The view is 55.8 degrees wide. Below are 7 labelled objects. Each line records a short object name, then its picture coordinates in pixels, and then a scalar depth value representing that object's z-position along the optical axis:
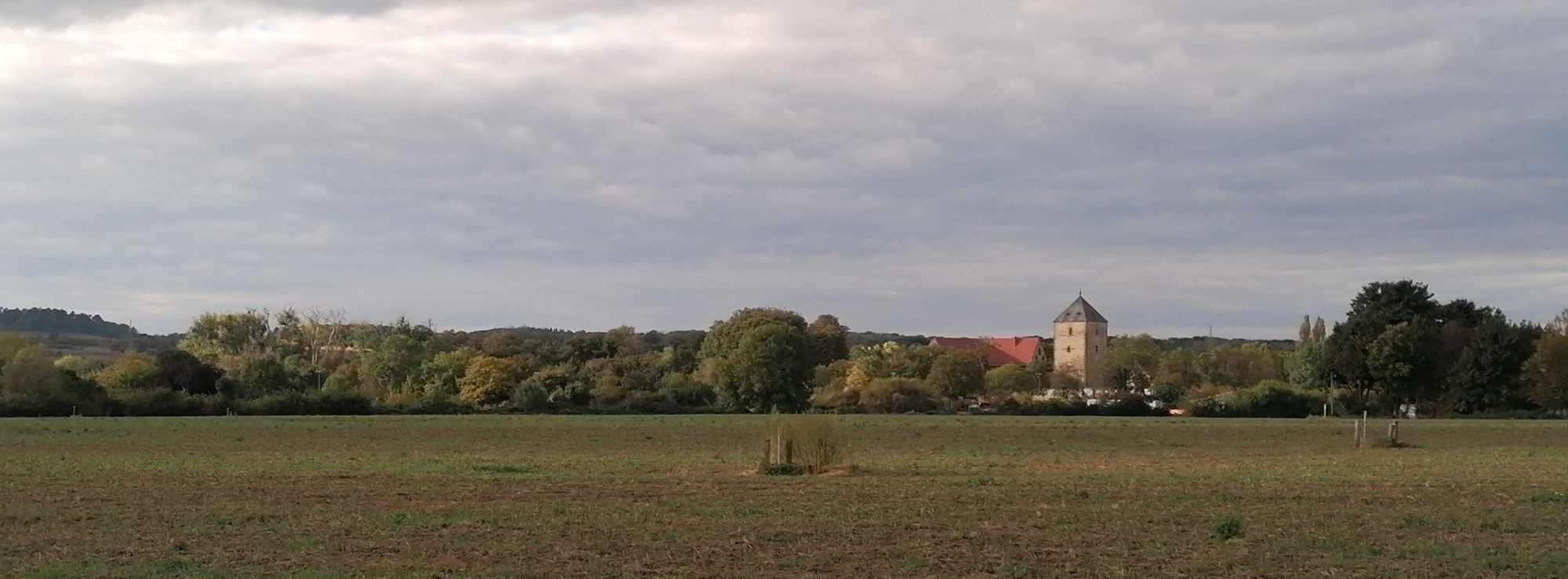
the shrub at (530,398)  93.44
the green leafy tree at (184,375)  88.25
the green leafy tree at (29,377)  79.25
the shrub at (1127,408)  90.31
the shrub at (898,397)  98.25
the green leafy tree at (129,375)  87.62
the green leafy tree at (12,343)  106.77
